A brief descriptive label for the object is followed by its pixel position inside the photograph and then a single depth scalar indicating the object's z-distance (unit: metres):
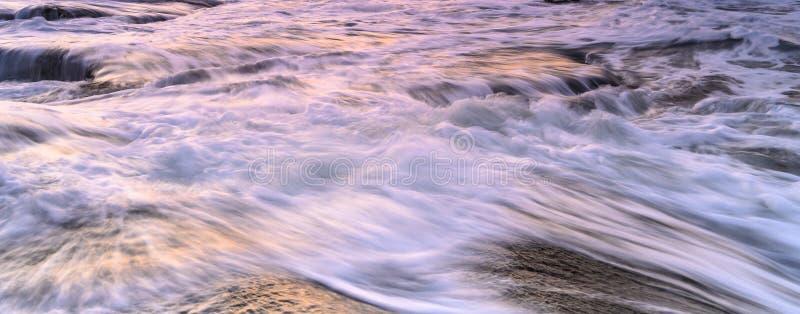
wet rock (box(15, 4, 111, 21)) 9.38
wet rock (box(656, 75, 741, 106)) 5.39
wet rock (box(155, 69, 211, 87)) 5.46
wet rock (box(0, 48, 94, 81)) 5.86
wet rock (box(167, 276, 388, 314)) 1.80
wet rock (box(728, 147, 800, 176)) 3.75
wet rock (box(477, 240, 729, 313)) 2.01
